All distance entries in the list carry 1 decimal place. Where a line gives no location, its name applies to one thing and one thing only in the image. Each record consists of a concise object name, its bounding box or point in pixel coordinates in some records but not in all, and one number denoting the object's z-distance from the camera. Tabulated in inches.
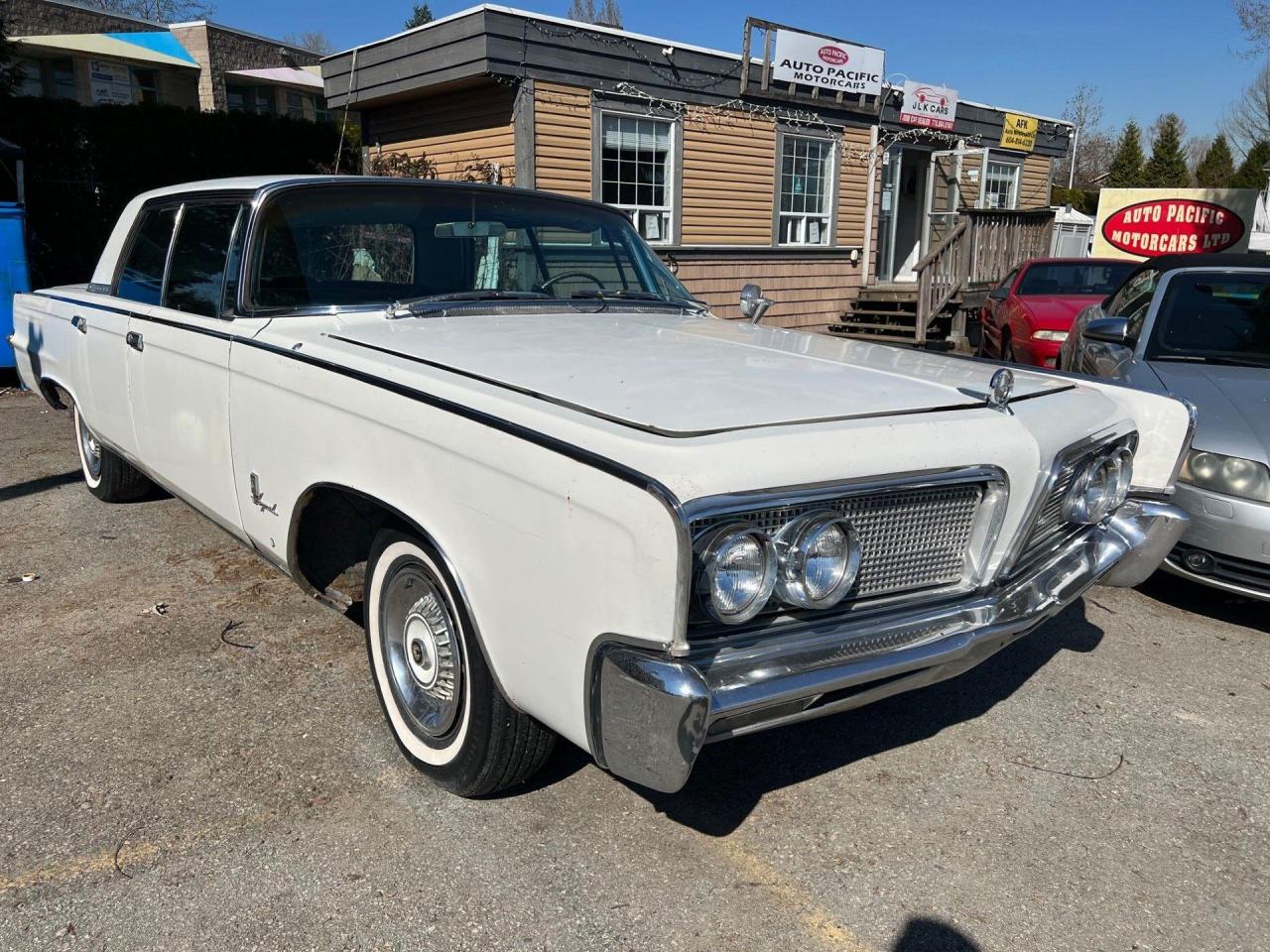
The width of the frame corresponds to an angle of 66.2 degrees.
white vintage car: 78.4
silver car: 153.9
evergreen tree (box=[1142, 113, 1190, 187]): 1542.8
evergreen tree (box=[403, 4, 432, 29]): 1962.4
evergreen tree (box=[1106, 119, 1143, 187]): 1542.8
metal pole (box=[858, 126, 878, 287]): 577.0
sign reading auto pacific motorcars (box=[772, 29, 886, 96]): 509.0
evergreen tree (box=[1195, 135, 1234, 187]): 1561.3
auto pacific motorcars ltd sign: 564.1
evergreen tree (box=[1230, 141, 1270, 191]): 1290.6
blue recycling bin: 345.7
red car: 352.8
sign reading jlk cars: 588.7
